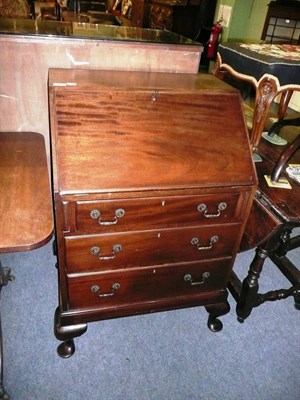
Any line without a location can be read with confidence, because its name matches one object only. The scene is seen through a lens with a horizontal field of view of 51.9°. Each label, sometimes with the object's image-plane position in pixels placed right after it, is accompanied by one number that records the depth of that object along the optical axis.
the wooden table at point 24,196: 0.93
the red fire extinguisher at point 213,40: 5.12
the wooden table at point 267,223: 1.35
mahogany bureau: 1.07
